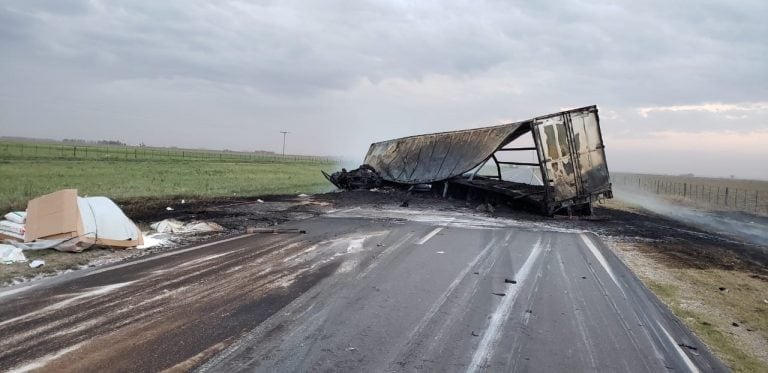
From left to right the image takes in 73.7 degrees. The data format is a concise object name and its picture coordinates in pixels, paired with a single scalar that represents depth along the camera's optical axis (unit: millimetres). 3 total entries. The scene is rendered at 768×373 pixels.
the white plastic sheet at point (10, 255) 7387
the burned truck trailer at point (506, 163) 15781
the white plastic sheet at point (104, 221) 8547
